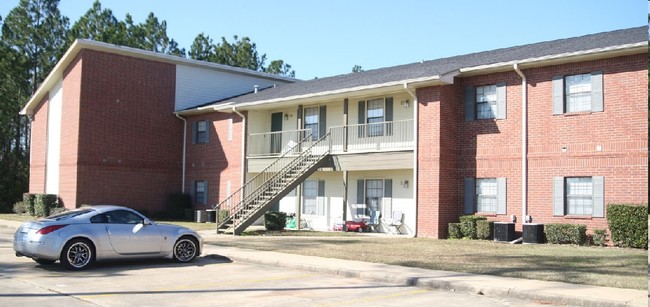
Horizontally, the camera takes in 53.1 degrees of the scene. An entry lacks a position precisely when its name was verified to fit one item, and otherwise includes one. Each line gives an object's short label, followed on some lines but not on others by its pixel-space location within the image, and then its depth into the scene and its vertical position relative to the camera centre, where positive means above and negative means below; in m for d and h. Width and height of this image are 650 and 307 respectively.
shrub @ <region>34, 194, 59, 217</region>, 31.69 -1.02
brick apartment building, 19.42 +2.04
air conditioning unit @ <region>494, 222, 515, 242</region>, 20.16 -1.29
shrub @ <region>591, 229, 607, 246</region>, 18.66 -1.29
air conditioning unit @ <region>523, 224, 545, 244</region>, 19.62 -1.28
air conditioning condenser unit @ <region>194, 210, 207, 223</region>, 30.33 -1.45
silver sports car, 13.08 -1.16
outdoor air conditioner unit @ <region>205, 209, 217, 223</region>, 30.52 -1.46
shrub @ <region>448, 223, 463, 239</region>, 21.48 -1.40
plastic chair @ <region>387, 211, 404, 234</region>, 24.11 -1.24
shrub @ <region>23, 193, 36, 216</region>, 34.25 -1.09
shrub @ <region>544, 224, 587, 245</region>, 18.97 -1.24
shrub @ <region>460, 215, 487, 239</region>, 21.14 -1.18
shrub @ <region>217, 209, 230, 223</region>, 28.93 -1.25
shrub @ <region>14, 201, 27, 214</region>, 35.66 -1.46
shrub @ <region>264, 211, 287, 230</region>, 25.11 -1.33
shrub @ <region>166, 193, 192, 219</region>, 32.56 -1.00
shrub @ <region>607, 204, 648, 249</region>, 17.58 -0.87
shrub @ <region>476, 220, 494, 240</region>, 20.77 -1.25
